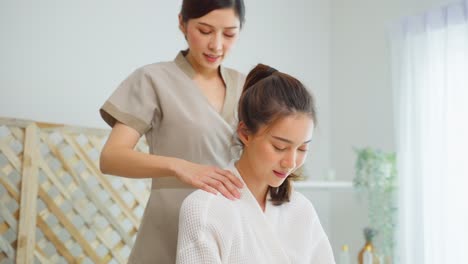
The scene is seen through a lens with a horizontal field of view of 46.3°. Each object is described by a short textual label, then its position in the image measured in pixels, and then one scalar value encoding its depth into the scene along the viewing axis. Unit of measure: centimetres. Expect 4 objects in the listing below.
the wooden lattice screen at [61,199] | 228
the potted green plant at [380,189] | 310
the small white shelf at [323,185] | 317
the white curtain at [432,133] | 289
